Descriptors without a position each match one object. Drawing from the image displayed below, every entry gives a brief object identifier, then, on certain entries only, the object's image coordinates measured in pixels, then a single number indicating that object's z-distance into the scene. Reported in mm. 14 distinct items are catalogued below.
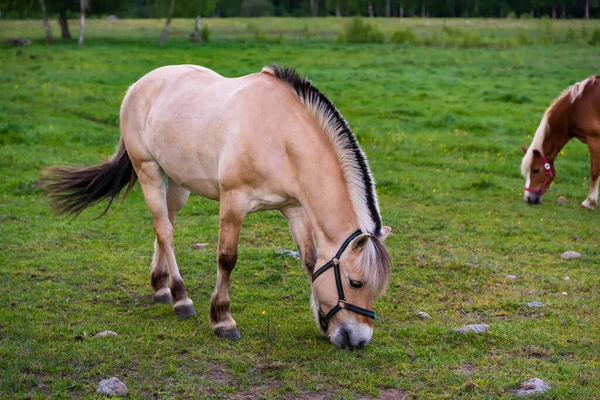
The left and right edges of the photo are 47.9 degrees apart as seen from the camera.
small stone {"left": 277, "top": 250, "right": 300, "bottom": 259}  7470
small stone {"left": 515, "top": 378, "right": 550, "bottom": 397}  4234
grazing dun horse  4789
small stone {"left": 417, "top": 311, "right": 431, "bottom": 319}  5798
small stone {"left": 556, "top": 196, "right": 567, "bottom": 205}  10586
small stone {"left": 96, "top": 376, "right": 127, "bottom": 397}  4215
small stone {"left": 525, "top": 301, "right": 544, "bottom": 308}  6000
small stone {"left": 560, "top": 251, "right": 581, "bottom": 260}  7609
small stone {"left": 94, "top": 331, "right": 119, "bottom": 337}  5235
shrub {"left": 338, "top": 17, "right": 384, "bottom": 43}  39594
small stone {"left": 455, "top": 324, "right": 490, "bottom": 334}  5289
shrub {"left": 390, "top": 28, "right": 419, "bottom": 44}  38281
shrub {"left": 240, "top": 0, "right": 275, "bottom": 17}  81562
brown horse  10430
